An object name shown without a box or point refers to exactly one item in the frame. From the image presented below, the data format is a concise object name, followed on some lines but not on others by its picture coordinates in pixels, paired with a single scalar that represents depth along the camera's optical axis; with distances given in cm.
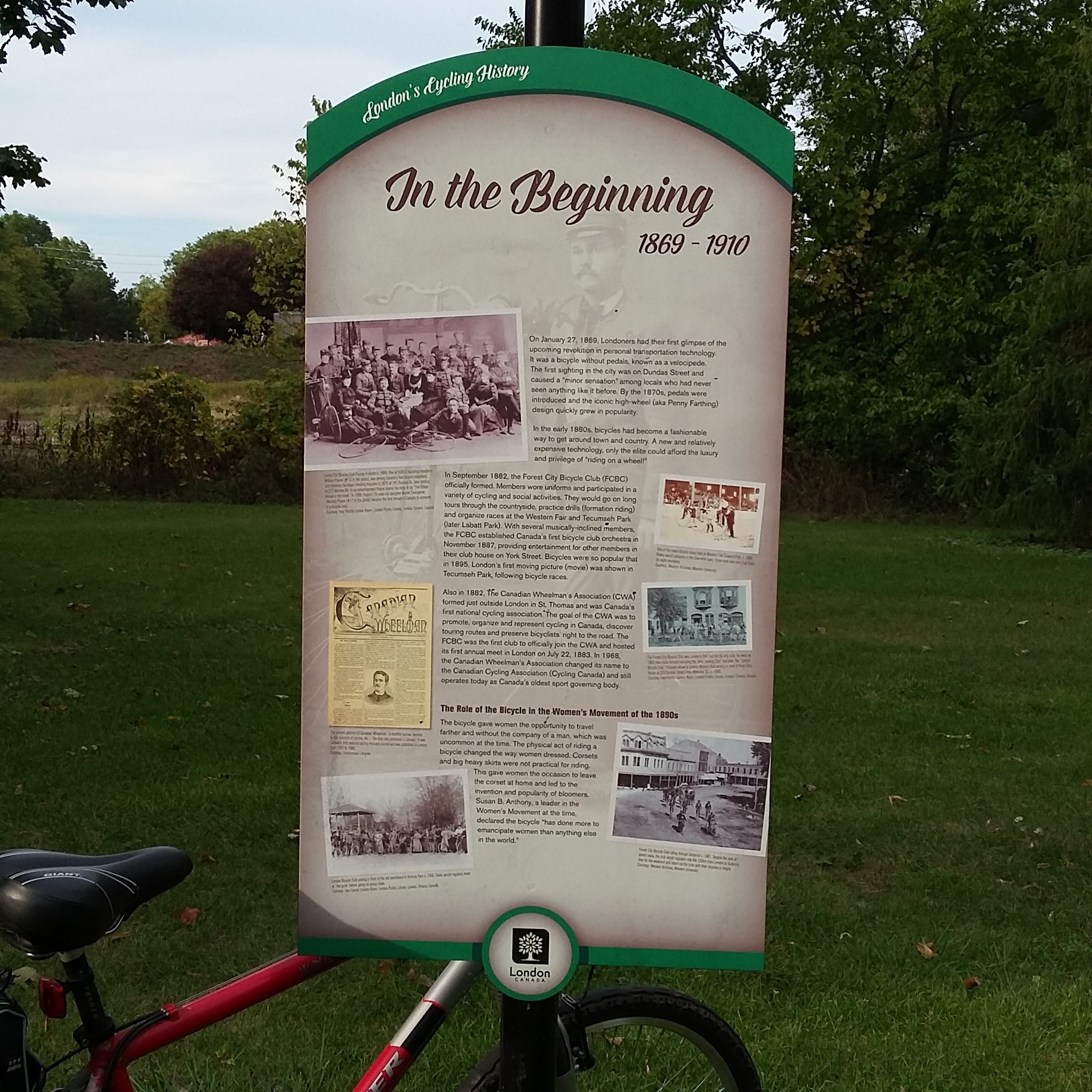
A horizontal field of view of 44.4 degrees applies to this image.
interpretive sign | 217
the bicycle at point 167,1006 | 199
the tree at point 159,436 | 2231
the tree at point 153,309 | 5718
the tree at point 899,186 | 2452
